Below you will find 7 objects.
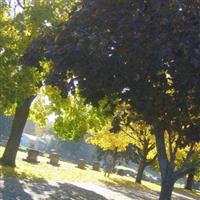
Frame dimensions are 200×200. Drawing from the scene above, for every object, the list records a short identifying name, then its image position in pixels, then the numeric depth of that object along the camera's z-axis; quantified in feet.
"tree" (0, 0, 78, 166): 62.18
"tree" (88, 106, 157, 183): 122.63
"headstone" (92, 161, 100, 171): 163.87
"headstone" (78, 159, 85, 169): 143.94
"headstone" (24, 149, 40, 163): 111.55
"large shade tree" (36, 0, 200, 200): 33.65
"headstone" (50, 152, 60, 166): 125.90
